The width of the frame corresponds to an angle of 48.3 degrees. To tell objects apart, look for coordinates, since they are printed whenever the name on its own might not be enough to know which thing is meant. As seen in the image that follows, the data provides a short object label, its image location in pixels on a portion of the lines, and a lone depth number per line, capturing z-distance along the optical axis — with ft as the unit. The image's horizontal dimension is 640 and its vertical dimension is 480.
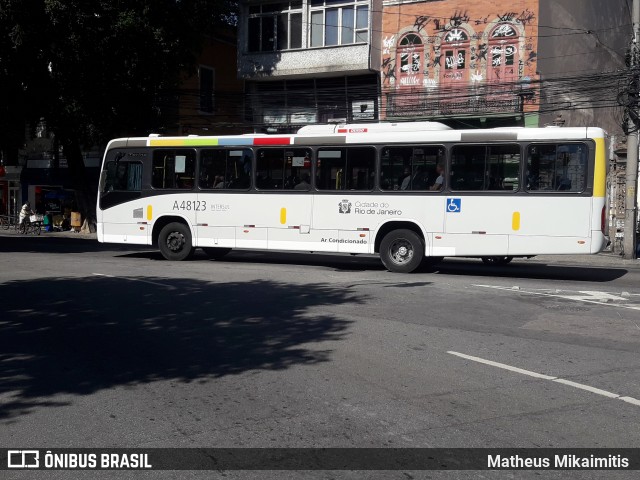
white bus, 49.60
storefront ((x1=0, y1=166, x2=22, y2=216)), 141.38
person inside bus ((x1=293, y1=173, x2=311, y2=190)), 57.72
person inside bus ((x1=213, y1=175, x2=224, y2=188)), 60.90
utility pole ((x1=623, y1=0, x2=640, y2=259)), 69.72
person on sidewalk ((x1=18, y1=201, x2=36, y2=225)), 116.26
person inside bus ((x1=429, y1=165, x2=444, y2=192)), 53.21
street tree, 81.05
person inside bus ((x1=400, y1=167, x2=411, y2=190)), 54.24
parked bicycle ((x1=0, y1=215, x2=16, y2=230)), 133.53
